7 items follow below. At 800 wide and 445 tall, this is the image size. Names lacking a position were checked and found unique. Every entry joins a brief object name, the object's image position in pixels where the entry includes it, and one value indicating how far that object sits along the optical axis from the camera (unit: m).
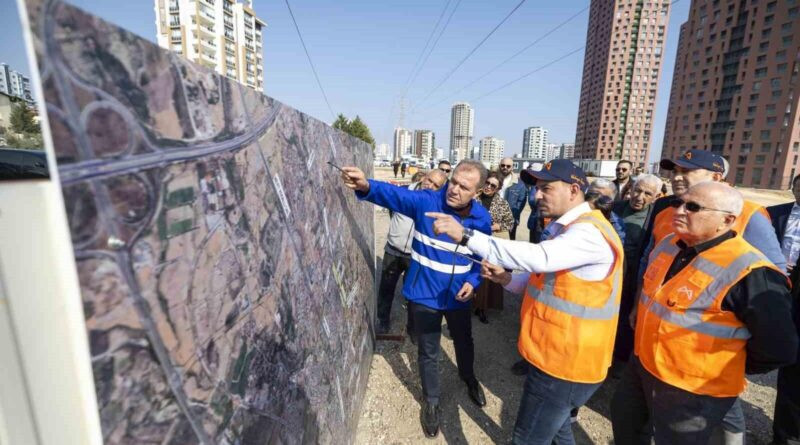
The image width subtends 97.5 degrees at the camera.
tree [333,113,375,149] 42.59
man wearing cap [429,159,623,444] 1.65
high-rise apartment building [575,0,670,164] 71.69
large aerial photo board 0.58
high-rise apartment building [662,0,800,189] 43.53
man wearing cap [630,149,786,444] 1.88
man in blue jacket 2.41
